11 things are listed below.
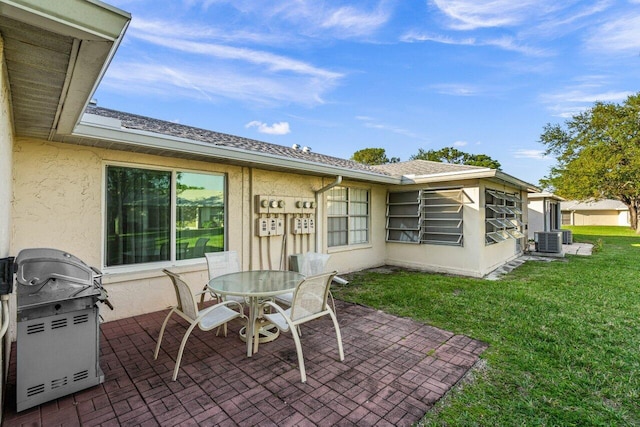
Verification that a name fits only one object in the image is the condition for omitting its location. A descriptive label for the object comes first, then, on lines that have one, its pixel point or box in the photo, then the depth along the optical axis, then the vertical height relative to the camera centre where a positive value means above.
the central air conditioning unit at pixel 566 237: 15.14 -1.10
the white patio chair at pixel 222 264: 4.59 -0.78
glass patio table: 3.43 -0.89
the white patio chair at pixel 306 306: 3.10 -1.03
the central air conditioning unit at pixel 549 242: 11.53 -1.01
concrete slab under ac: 8.32 -1.57
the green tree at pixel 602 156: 21.67 +4.76
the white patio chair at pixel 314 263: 5.18 -0.84
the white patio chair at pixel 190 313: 3.08 -1.10
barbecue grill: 2.48 -0.99
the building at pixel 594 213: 34.44 +0.43
